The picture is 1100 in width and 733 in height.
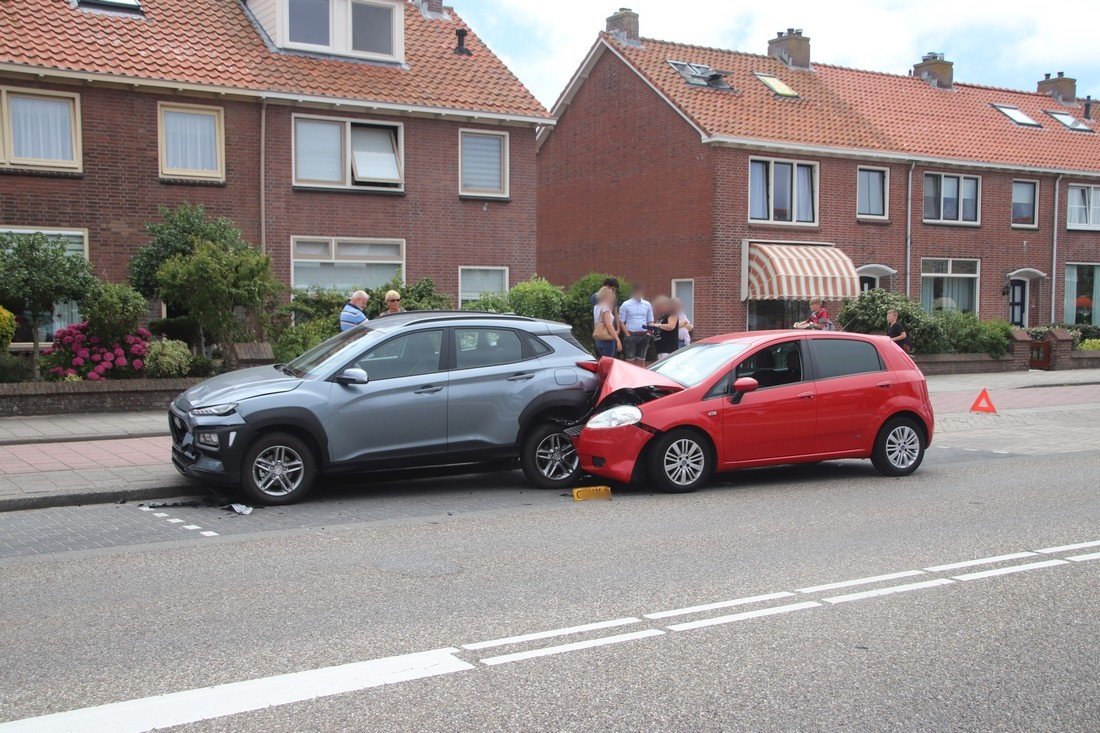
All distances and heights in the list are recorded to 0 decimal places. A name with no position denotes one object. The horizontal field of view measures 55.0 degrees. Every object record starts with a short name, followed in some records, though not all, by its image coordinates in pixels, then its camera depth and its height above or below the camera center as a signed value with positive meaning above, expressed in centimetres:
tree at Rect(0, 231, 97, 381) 1455 +59
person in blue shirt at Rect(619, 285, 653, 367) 1625 -9
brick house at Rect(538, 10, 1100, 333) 2733 +379
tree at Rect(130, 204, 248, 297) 1838 +136
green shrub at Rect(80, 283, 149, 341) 1503 +11
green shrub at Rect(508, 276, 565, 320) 2169 +38
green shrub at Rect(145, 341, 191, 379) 1535 -63
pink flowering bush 1499 -57
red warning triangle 1759 -142
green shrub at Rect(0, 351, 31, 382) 1507 -75
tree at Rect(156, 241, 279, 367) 1596 +51
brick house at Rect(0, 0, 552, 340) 1919 +364
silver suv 938 -82
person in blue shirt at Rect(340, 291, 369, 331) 1440 +7
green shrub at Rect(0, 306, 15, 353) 1475 -14
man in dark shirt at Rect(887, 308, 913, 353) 1862 -17
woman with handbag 1526 -10
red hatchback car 1015 -91
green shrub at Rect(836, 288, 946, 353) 2464 +4
